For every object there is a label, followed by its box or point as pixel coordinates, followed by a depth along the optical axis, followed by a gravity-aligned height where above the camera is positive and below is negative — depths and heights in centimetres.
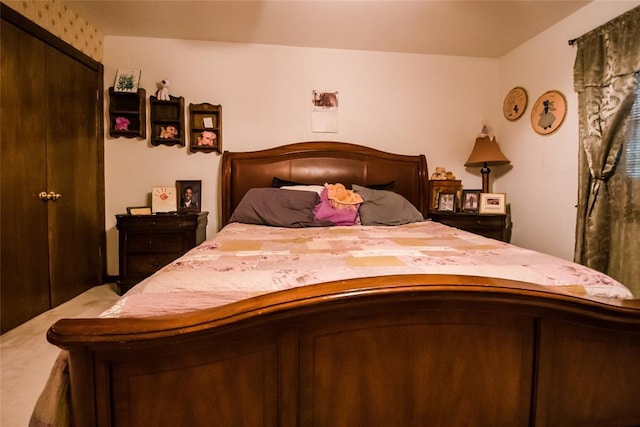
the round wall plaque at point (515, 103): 313 +90
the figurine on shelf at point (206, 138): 312 +50
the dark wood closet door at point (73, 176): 249 +10
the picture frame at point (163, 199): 298 -8
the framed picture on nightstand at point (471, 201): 321 -6
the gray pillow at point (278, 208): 241 -13
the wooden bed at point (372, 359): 78 -45
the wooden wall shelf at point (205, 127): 310 +60
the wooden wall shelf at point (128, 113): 300 +69
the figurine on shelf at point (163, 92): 302 +89
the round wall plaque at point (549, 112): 272 +72
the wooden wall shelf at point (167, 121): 305 +64
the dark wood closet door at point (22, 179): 208 +6
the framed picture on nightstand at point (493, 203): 307 -7
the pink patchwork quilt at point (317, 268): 94 -26
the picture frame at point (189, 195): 308 -4
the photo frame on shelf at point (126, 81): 298 +99
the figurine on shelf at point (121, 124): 301 +60
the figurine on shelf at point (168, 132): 309 +54
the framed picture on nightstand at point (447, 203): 324 -8
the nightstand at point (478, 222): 301 -25
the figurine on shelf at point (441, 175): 336 +20
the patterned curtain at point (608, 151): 212 +31
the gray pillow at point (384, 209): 252 -12
